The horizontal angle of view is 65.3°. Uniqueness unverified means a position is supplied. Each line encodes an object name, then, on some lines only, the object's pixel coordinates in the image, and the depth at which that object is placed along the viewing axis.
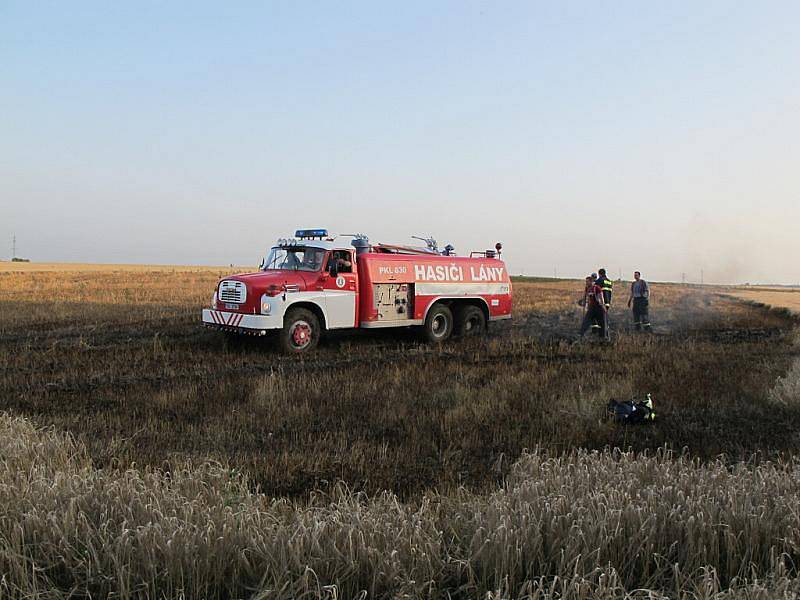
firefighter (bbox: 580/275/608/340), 14.72
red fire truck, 11.75
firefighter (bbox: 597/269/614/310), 16.31
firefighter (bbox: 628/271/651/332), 17.75
